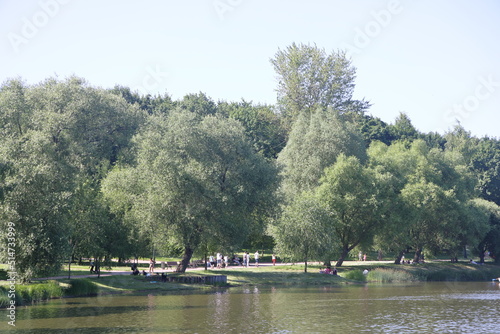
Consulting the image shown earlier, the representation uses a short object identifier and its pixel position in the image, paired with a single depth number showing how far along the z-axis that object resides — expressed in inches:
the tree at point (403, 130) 5514.8
